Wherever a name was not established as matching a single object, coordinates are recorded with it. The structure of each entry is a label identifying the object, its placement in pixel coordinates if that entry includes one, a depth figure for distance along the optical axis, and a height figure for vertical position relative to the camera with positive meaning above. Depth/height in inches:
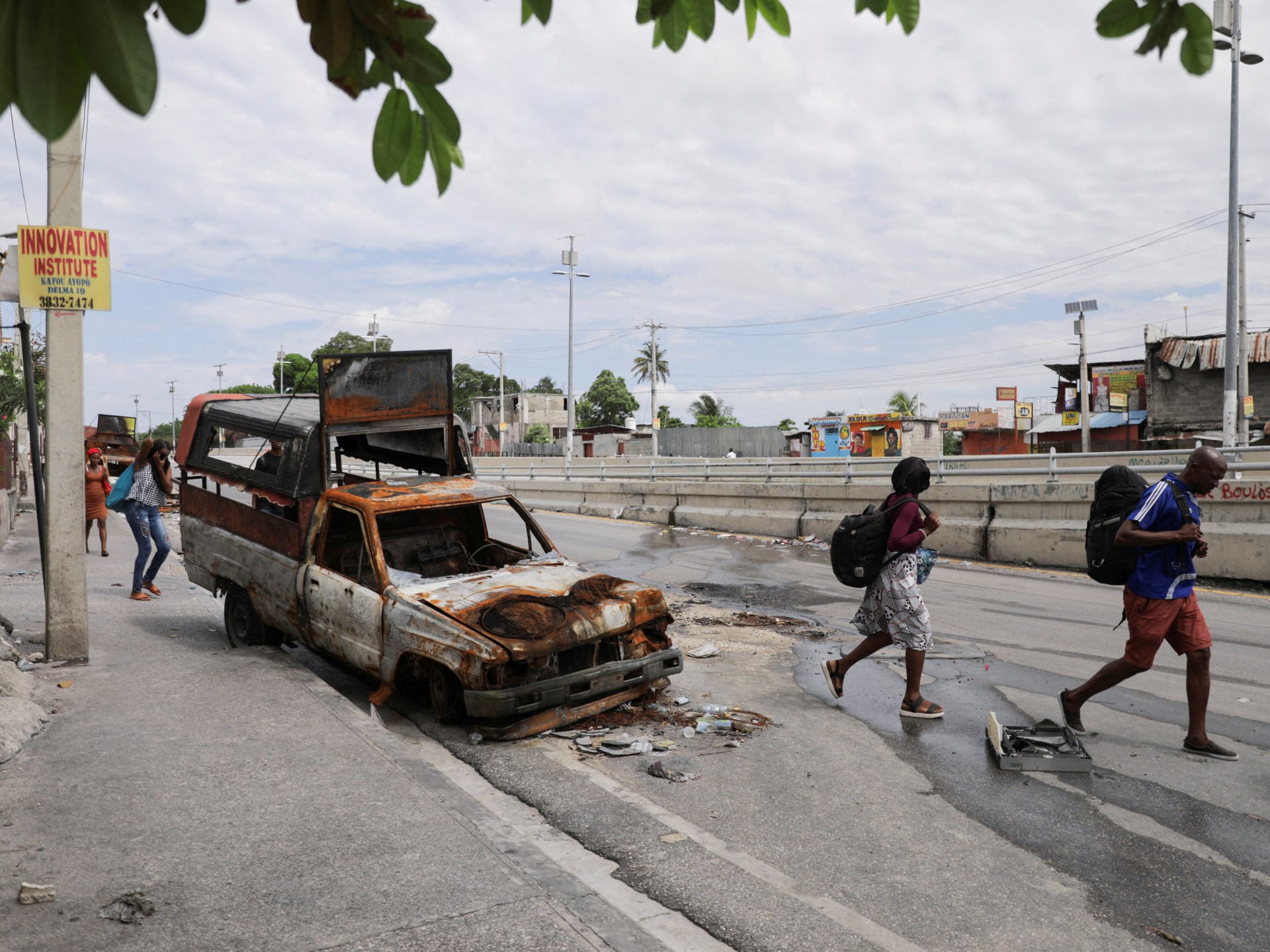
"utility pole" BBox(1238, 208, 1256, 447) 1029.1 +104.3
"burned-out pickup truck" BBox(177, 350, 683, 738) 225.8 -40.0
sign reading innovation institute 260.7 +48.5
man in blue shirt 203.0 -32.7
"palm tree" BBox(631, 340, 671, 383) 3955.7 +312.1
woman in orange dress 564.7 -32.4
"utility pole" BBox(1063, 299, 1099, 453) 1451.8 +110.7
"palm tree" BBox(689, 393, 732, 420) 3971.5 +131.9
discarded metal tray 199.2 -69.0
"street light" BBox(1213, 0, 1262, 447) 800.3 +134.4
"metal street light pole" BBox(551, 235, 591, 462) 1847.9 +360.5
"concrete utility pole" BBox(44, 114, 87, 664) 263.6 -3.6
